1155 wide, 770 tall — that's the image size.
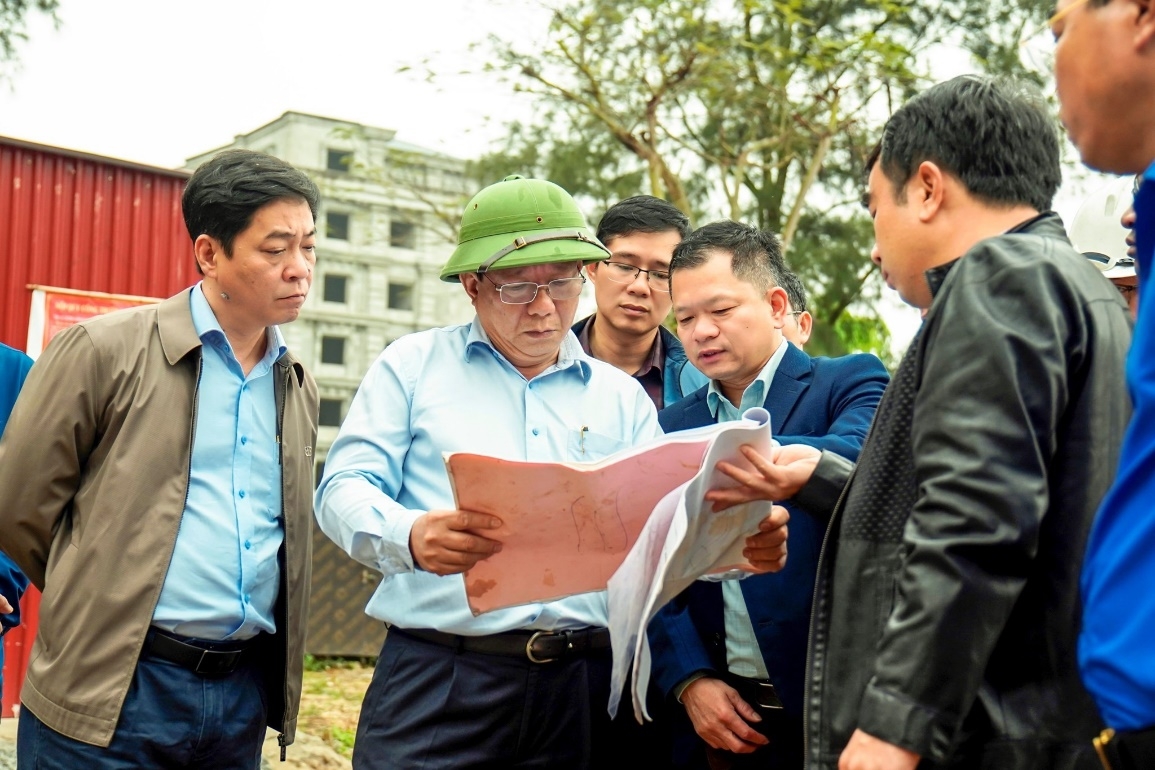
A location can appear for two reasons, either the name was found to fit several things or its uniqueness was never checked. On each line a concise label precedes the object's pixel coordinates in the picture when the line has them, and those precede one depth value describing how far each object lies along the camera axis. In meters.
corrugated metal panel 7.41
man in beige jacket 2.85
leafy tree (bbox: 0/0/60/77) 10.84
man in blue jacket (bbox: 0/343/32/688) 3.35
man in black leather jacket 1.70
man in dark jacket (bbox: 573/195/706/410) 3.88
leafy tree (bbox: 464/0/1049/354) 13.03
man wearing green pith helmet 2.69
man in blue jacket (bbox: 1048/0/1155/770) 1.37
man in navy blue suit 2.73
